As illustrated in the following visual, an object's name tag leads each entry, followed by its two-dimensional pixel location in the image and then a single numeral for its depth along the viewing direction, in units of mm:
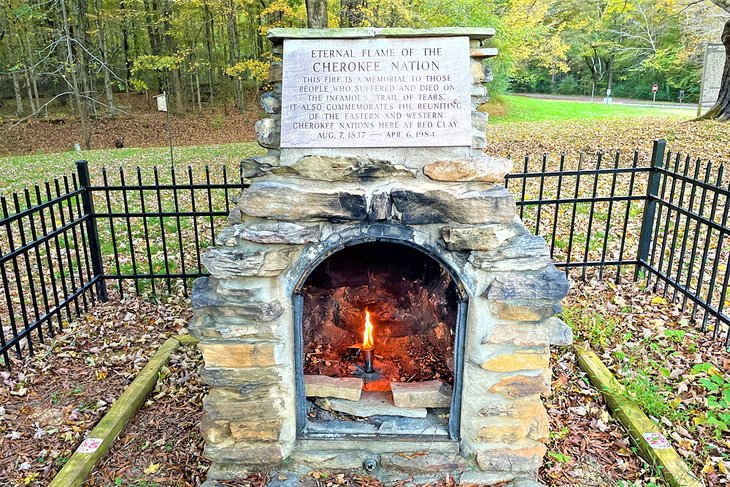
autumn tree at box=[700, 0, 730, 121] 11047
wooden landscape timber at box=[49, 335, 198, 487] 3166
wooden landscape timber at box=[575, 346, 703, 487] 3096
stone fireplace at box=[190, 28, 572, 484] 2850
